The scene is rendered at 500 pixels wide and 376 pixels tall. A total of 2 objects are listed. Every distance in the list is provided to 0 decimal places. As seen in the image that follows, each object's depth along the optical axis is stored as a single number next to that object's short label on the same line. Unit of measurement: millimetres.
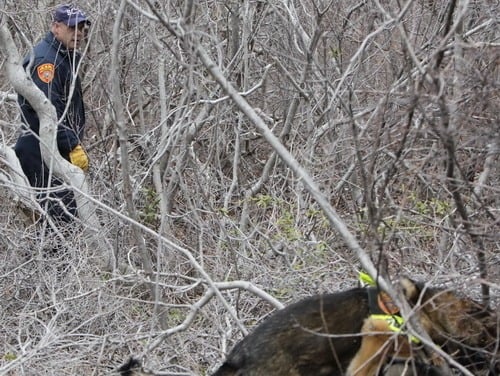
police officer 15883
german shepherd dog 9242
